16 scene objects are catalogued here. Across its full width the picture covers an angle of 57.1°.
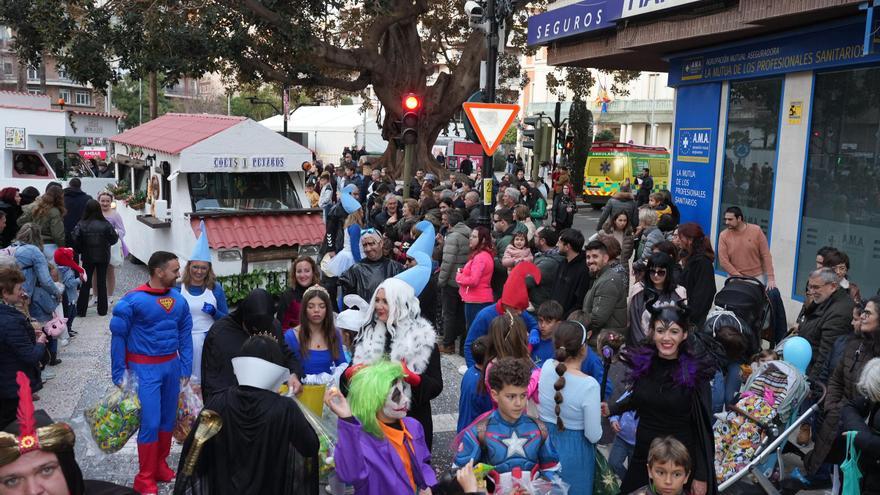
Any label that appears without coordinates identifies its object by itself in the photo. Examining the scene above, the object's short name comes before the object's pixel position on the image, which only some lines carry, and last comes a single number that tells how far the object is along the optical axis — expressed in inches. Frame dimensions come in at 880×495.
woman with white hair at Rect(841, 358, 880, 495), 177.2
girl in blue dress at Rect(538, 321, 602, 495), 177.5
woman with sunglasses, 260.5
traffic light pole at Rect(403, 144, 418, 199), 458.9
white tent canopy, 1690.5
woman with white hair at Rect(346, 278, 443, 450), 202.7
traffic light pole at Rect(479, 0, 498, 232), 394.6
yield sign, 368.8
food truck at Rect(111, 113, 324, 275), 435.2
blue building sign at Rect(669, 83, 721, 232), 510.3
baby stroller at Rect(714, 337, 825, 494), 206.2
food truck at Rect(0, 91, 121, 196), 737.6
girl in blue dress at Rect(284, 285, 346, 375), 218.7
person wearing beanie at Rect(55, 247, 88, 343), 388.8
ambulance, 1162.0
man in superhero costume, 220.5
